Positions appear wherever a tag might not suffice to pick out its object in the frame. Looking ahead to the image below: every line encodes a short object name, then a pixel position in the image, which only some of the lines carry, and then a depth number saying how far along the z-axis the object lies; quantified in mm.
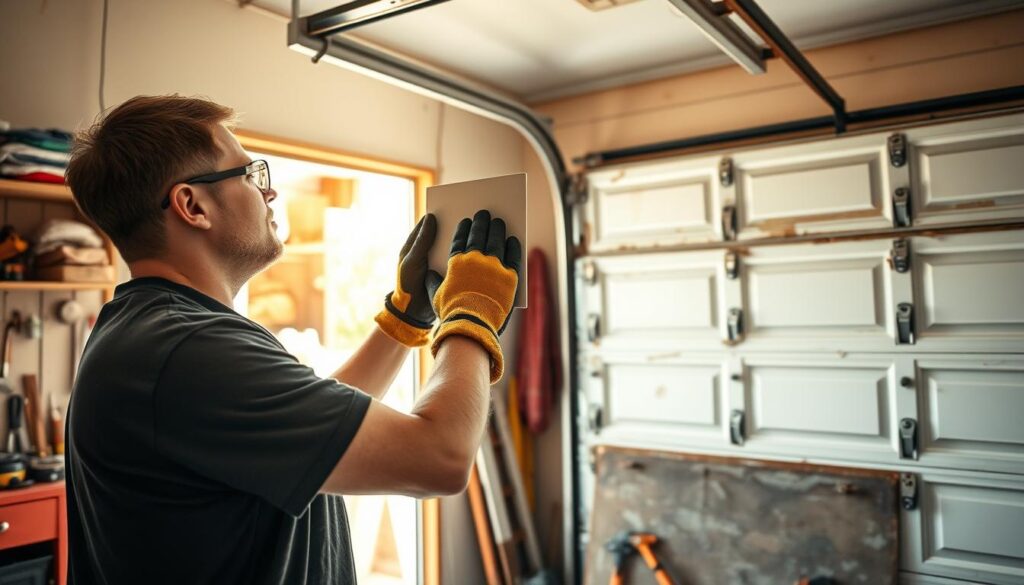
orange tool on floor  3354
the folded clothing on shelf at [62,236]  2246
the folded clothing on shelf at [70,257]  2229
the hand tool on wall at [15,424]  2211
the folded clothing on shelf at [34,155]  2121
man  989
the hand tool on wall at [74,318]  2365
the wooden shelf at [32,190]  2107
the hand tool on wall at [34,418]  2268
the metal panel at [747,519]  3016
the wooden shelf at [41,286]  2125
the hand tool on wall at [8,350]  2234
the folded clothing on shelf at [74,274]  2225
